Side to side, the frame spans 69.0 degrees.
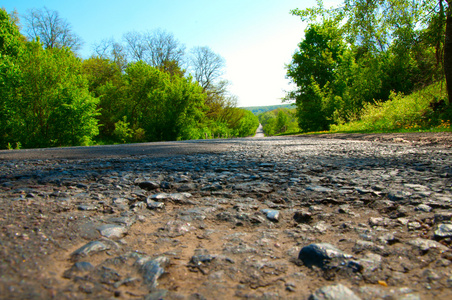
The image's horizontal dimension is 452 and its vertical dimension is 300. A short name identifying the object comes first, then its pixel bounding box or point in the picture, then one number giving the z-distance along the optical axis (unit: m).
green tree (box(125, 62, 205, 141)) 18.81
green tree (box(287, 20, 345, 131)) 22.00
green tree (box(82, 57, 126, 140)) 21.14
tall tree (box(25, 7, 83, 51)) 21.13
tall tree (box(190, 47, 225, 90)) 28.58
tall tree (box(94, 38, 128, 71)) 25.26
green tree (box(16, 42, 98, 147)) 12.27
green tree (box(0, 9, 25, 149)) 11.63
